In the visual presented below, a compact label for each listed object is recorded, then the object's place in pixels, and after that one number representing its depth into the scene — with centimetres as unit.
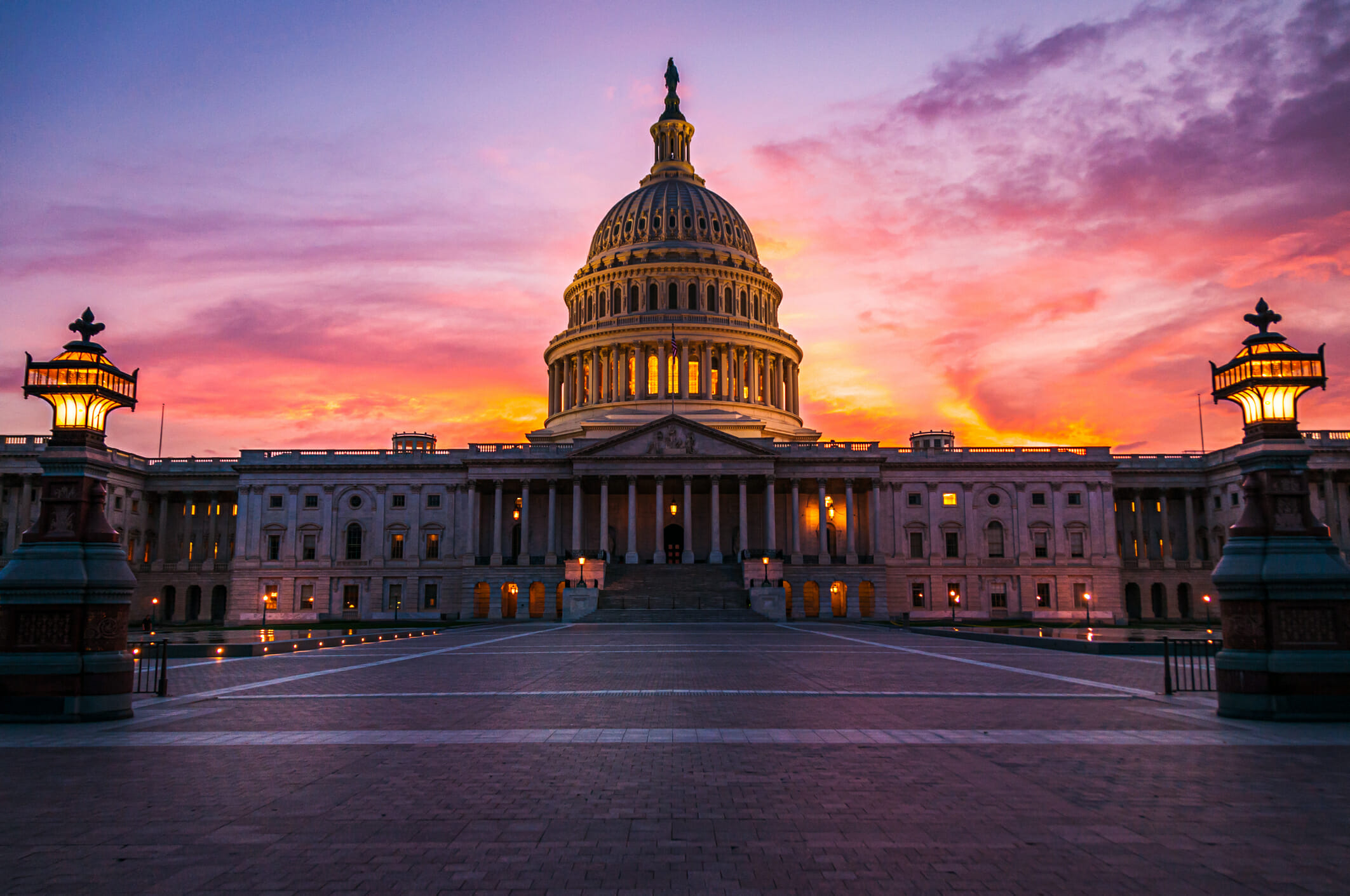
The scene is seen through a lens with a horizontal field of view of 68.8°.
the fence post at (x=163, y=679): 2003
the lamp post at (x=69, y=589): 1673
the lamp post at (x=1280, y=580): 1625
